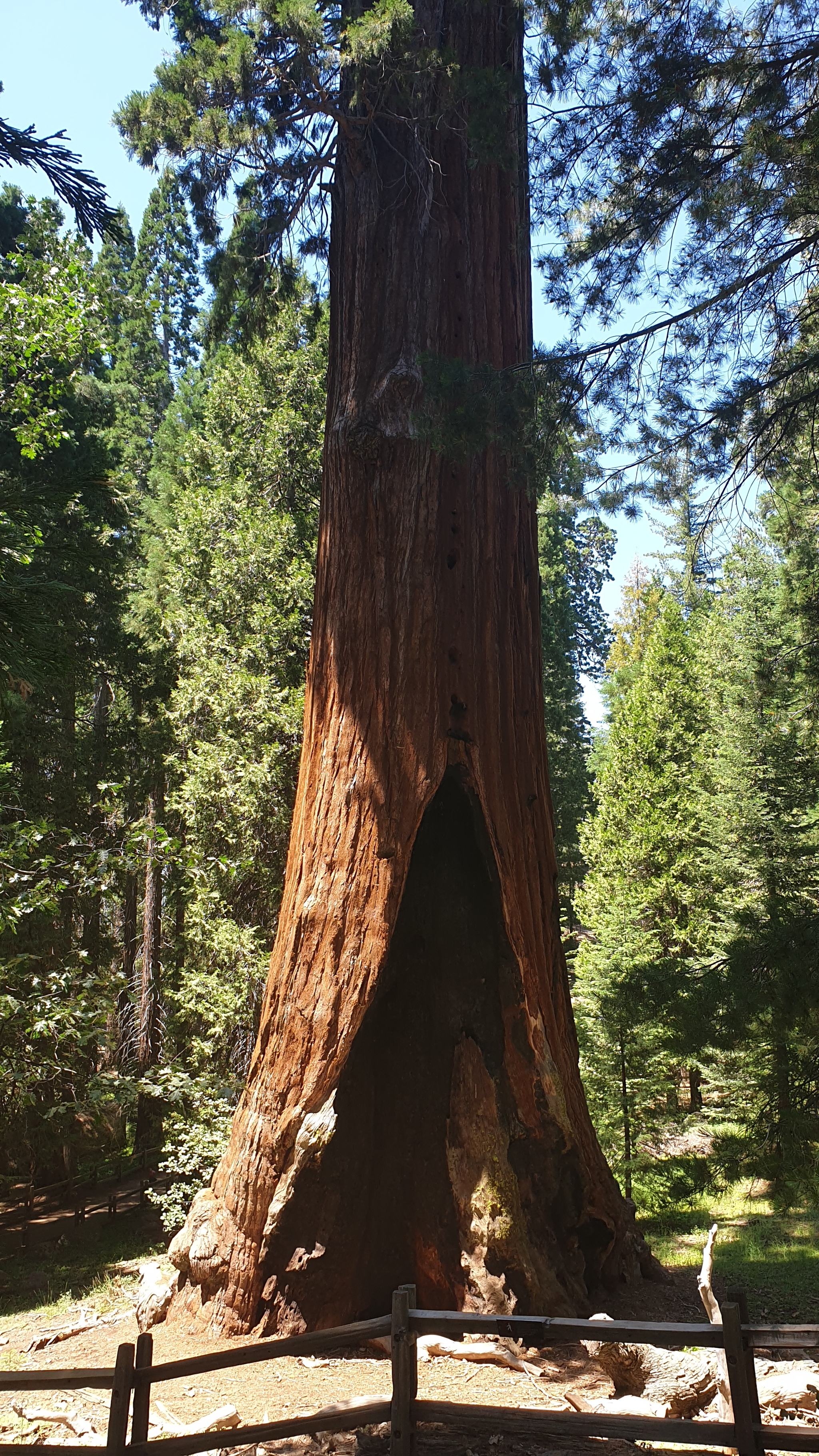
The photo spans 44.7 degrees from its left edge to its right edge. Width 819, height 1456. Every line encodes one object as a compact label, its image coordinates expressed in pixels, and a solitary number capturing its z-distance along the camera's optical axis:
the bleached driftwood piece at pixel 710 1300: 4.51
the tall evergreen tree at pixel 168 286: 27.17
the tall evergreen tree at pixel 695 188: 5.57
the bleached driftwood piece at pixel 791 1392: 4.48
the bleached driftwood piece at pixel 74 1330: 6.57
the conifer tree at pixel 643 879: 13.44
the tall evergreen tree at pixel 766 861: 8.20
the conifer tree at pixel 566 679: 24.36
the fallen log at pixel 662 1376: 4.71
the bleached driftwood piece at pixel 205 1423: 4.57
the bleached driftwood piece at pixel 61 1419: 4.77
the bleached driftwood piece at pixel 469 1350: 5.26
